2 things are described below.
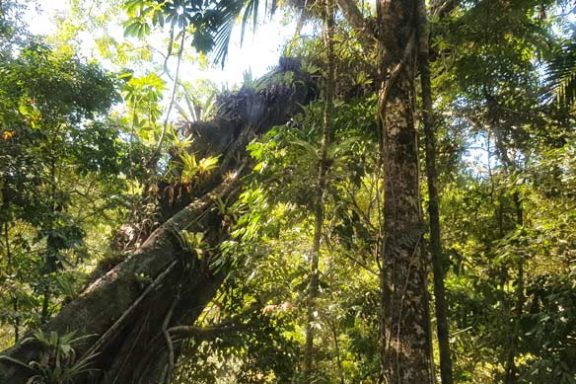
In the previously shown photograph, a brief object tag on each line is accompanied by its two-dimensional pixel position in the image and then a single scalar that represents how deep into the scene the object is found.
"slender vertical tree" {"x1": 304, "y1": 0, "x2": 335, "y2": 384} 3.44
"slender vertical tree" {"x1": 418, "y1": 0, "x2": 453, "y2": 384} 2.55
